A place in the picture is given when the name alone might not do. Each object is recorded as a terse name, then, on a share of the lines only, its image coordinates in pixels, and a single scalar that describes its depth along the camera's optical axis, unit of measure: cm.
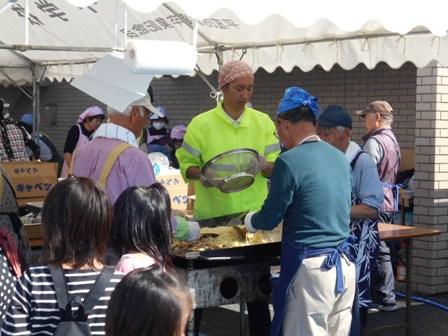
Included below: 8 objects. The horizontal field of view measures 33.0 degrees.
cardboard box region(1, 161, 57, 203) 721
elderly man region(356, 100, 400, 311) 692
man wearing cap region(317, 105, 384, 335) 470
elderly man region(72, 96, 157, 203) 371
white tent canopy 431
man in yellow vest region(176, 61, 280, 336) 495
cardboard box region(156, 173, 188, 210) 674
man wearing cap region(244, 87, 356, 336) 390
